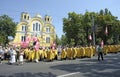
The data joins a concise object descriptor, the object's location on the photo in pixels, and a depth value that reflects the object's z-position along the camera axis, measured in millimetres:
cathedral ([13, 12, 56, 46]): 26514
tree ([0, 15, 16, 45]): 21564
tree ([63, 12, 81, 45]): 21750
